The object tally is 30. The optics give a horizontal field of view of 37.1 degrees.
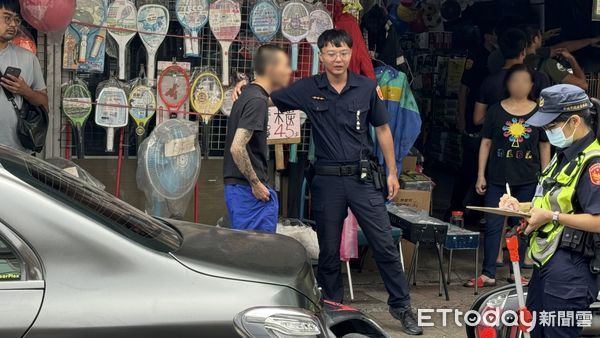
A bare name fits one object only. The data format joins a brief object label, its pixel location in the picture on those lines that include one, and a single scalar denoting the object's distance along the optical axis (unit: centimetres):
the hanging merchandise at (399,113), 749
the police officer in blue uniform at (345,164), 608
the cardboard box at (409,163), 813
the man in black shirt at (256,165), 567
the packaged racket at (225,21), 693
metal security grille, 685
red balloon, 627
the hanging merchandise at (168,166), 688
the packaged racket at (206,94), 696
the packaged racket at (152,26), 679
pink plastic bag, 693
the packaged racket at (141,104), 682
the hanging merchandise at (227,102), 705
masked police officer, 423
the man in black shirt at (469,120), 946
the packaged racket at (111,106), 675
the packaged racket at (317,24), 718
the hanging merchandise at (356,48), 727
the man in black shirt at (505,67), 788
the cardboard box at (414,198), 776
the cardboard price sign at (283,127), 716
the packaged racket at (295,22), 708
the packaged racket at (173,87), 691
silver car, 318
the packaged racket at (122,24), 670
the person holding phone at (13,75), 602
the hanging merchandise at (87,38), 661
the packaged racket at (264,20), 702
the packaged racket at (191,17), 686
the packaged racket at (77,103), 670
